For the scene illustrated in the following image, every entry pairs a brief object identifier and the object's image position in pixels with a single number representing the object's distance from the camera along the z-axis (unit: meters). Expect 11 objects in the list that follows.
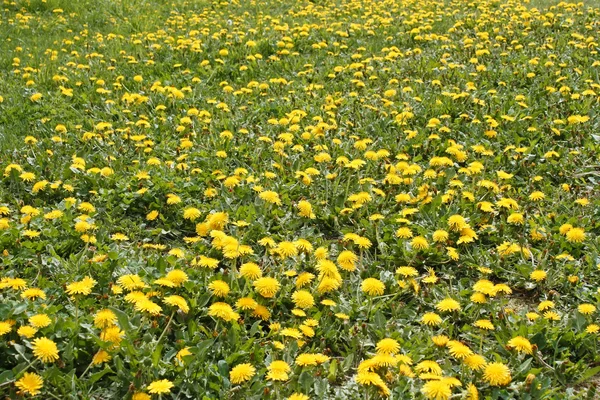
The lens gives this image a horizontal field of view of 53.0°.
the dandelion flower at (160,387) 2.71
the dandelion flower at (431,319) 3.32
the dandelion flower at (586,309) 3.39
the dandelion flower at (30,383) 2.67
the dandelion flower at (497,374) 2.94
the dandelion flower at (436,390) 2.70
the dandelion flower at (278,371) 2.84
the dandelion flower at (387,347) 3.08
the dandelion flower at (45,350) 2.76
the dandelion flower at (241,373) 2.90
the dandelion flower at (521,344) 3.13
